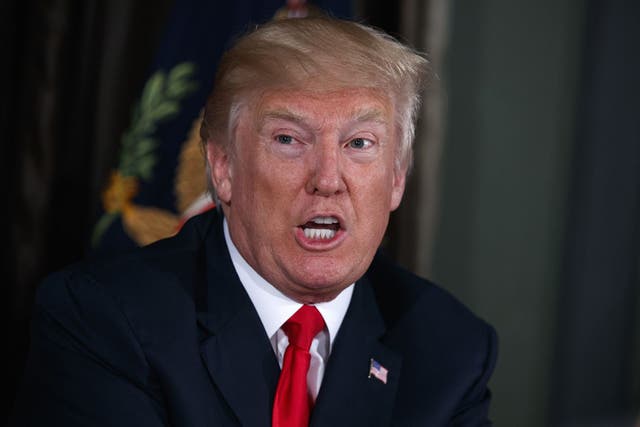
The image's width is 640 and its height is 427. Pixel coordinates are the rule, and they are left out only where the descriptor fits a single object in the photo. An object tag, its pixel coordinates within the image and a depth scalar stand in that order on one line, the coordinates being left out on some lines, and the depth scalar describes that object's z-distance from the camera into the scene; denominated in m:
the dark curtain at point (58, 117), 5.74
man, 3.34
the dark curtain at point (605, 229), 7.12
